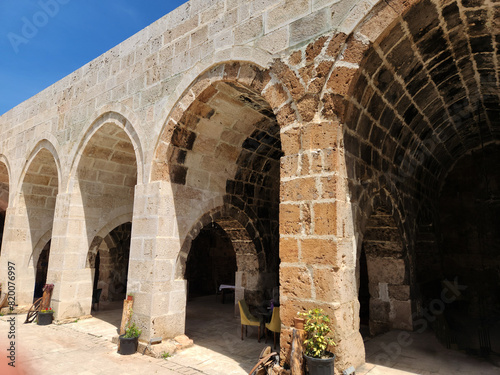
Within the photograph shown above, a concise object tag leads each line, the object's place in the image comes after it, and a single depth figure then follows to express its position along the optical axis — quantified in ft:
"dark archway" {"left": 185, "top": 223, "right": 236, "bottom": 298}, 35.24
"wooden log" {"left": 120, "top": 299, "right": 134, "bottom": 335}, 15.69
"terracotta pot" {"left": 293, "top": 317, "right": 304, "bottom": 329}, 10.17
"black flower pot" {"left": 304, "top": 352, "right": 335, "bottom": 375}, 9.37
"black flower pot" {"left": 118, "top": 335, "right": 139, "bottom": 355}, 14.82
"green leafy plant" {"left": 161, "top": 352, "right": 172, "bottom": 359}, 14.48
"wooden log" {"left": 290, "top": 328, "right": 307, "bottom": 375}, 9.89
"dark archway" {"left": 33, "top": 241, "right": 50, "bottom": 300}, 38.22
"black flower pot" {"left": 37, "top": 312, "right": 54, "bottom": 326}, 20.04
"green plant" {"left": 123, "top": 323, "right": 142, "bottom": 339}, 15.10
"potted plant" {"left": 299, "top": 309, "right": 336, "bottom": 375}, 9.39
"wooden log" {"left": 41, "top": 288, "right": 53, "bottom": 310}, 20.61
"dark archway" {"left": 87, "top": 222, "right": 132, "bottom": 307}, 30.68
